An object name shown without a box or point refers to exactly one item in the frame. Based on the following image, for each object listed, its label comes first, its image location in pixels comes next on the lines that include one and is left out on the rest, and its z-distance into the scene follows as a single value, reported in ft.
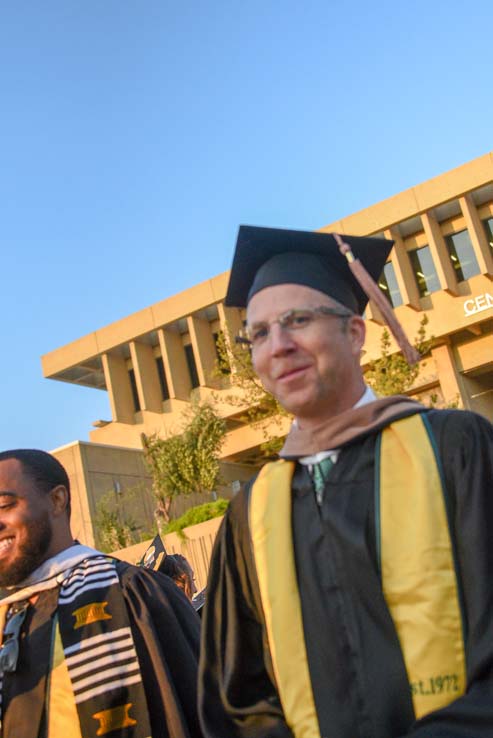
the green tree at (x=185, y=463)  74.59
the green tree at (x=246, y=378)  70.85
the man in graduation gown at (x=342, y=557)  6.26
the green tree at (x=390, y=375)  67.21
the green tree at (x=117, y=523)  69.51
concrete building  92.17
